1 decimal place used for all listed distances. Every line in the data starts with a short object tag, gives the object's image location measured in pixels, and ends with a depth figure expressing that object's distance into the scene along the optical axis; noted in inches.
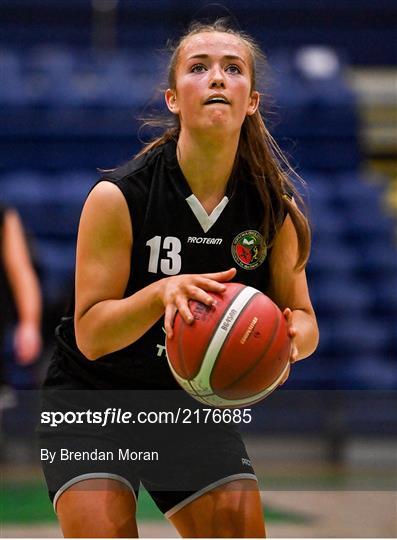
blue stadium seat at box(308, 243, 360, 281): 655.8
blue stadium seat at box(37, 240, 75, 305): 586.2
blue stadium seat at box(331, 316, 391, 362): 626.2
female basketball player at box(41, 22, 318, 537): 212.7
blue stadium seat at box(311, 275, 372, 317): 636.7
